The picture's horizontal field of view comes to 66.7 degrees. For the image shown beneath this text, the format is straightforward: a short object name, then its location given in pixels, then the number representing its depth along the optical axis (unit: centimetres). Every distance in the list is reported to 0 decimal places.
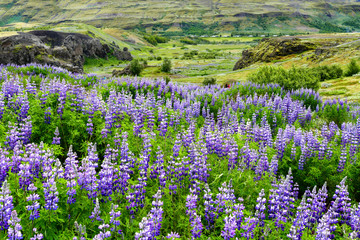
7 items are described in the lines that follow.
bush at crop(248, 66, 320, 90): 2252
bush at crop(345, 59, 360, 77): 3956
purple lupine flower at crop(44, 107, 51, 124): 869
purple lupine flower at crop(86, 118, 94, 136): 825
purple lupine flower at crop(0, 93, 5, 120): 883
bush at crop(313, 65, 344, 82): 4053
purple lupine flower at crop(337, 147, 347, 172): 841
